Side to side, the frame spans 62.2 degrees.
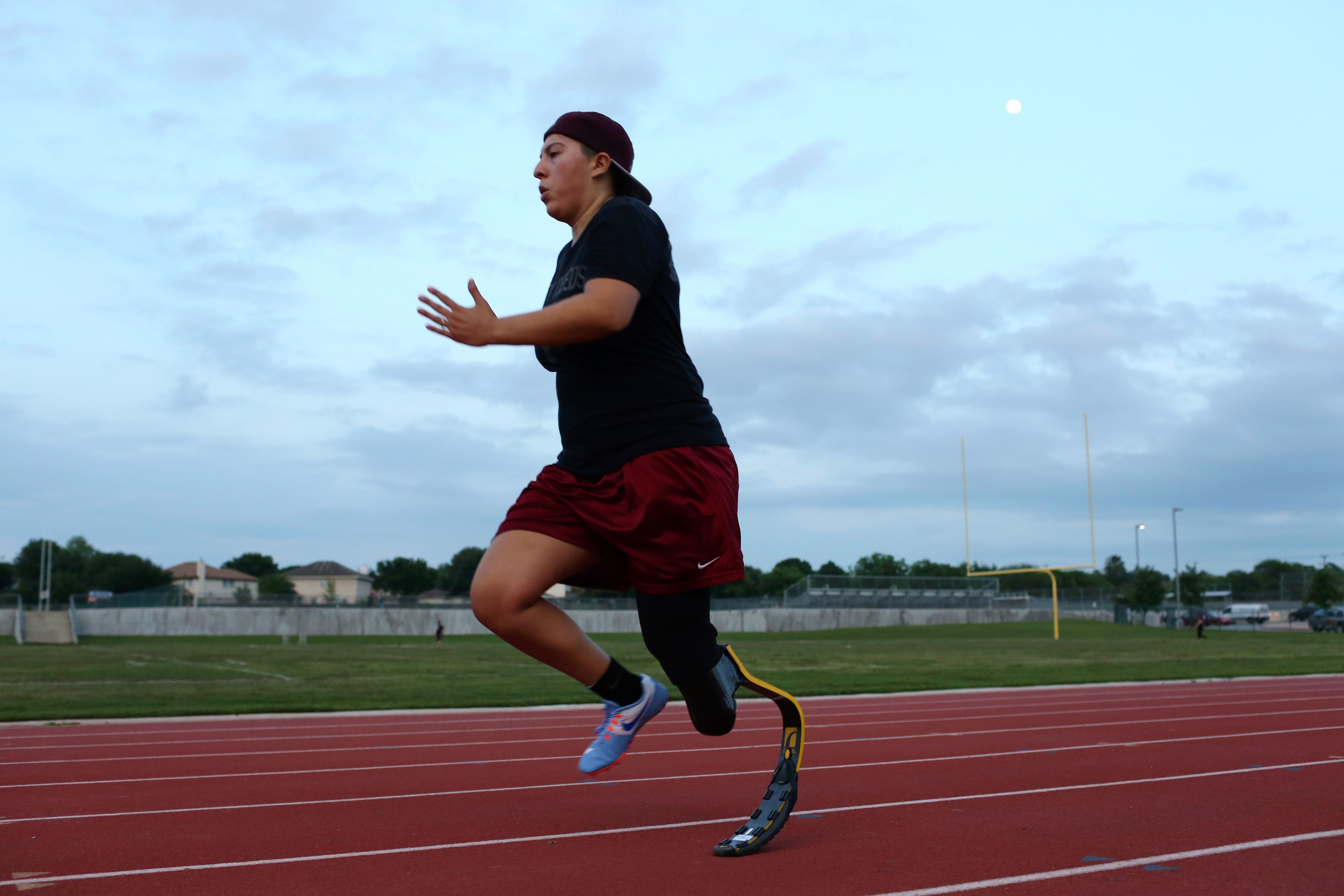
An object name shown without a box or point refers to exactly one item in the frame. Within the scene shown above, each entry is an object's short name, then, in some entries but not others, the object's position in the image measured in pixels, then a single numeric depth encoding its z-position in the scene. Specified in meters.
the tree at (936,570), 107.19
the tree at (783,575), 97.81
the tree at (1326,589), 57.91
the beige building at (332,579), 163.62
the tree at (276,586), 108.50
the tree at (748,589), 81.69
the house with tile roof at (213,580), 140.12
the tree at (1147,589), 62.84
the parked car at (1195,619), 61.09
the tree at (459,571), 125.00
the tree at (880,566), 107.50
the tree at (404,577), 135.38
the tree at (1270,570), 125.12
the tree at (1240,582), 127.62
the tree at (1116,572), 161.12
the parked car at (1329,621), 47.25
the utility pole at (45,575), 60.56
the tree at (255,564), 160.75
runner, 3.19
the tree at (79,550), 125.44
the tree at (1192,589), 68.19
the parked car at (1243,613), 62.34
